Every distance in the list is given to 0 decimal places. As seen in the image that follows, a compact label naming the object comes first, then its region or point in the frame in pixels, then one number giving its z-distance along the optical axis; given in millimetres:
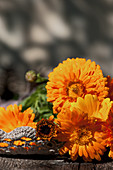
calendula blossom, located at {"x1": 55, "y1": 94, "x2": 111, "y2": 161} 644
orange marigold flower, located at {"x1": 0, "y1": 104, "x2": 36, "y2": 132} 686
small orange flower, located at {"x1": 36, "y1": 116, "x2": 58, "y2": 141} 637
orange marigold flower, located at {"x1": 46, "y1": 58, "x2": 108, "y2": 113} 682
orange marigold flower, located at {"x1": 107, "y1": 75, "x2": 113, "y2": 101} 705
